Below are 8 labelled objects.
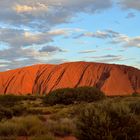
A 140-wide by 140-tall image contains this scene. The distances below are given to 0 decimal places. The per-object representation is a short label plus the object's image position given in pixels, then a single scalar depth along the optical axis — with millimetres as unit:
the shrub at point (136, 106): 16364
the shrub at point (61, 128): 16755
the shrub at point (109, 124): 12422
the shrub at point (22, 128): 15654
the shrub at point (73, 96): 48531
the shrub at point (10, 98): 50922
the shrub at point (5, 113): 23150
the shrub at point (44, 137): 13050
